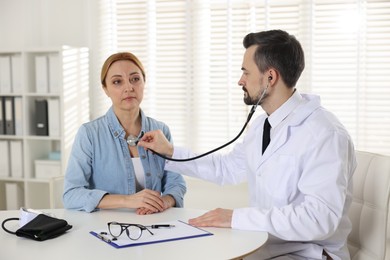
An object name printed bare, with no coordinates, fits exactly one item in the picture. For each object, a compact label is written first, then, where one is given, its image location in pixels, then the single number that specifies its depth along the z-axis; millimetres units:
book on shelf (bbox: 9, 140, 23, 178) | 3822
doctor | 1808
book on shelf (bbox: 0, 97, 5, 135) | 3812
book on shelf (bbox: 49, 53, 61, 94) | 3665
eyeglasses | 1756
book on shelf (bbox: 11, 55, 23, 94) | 3771
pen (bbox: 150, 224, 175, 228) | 1859
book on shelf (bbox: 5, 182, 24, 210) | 3938
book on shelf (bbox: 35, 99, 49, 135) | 3722
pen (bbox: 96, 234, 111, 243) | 1701
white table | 1584
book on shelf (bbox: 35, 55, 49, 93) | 3705
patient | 2265
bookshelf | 3654
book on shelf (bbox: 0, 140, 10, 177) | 3836
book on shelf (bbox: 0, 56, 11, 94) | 3795
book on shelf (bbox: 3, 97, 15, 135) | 3785
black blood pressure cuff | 1734
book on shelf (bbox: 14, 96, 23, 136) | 3760
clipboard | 1690
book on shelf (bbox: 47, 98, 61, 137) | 3673
